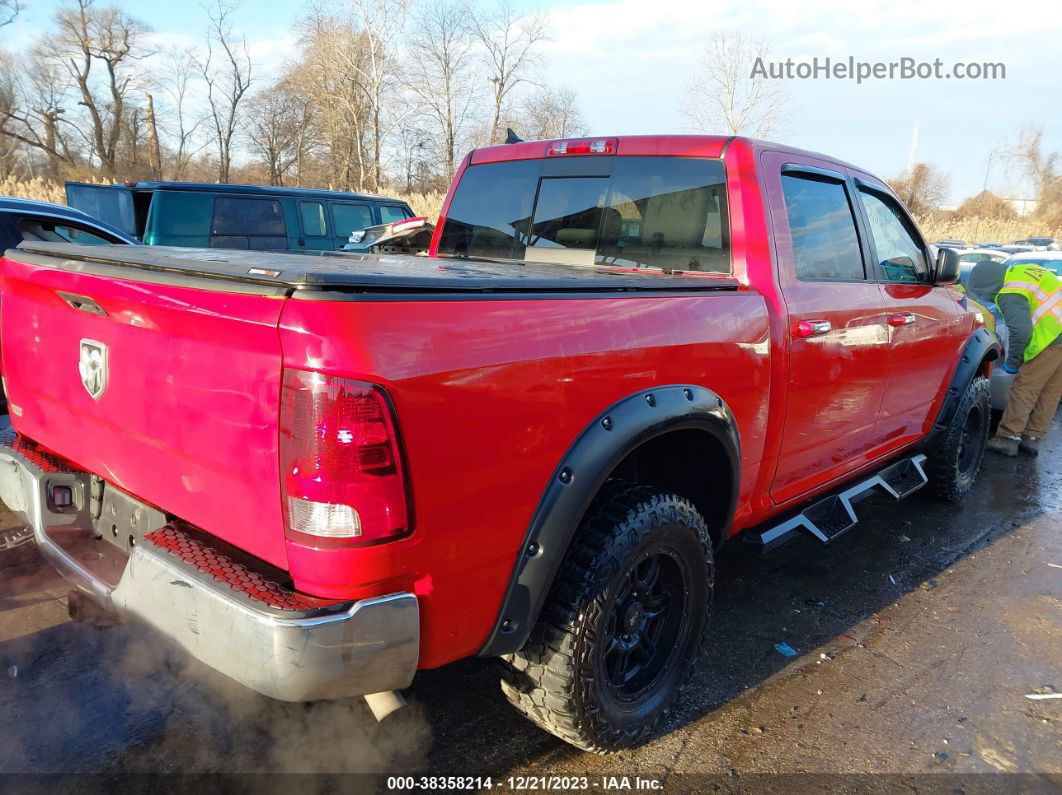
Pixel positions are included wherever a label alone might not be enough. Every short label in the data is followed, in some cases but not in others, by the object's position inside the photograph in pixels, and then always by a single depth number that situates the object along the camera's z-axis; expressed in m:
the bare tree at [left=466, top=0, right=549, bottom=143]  30.90
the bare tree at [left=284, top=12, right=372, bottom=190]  30.09
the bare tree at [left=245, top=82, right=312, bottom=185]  38.12
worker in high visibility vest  5.94
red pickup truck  1.62
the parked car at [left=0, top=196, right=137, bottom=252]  5.15
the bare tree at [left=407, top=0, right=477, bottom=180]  30.44
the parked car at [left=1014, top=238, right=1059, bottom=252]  28.47
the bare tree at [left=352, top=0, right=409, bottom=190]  29.47
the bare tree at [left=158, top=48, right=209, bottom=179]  38.53
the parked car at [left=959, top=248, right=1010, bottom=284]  15.39
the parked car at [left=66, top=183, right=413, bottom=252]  9.49
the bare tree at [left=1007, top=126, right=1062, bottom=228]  50.25
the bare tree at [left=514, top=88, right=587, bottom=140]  32.97
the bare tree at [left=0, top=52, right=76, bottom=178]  37.84
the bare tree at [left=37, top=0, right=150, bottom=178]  37.25
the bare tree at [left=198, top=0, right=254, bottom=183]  36.97
